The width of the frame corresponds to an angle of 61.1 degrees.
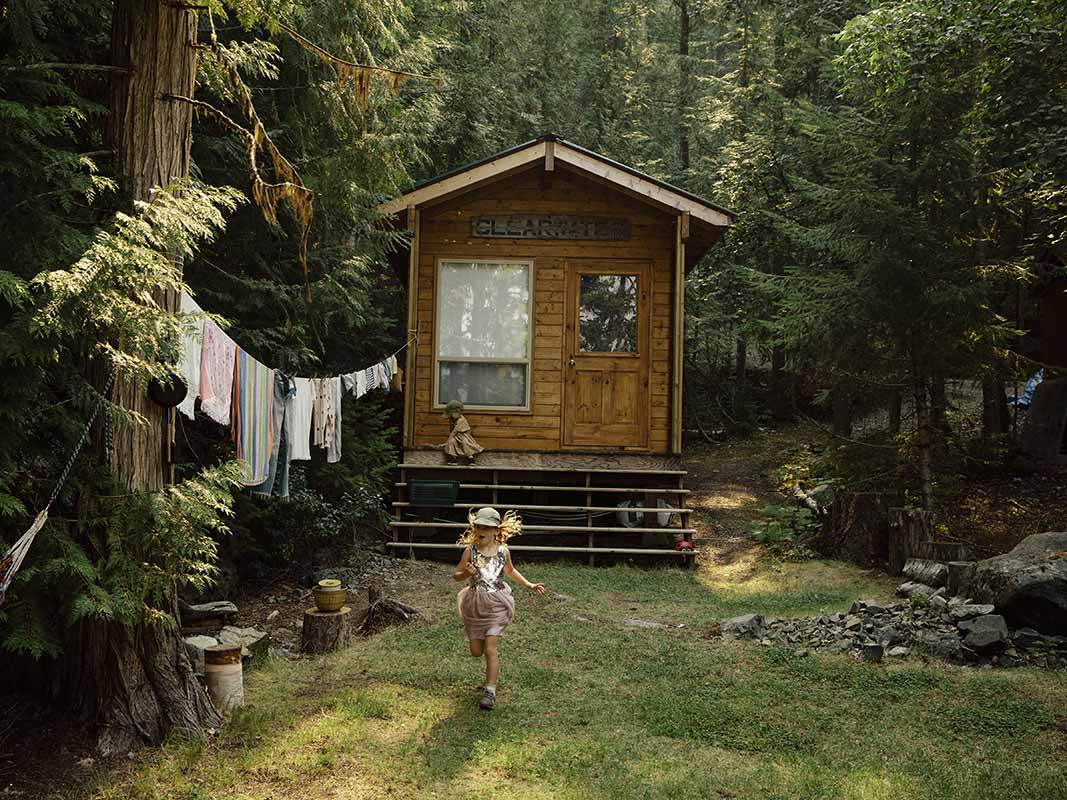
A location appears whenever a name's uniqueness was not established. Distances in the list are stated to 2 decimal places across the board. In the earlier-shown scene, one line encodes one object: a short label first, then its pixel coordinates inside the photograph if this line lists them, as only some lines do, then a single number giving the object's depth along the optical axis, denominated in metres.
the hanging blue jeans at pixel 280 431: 6.76
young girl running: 5.55
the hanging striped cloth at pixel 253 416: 5.99
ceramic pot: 6.85
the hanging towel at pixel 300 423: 7.11
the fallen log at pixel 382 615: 7.50
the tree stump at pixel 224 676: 5.15
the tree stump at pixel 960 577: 7.53
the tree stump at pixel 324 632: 6.75
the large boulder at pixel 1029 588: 6.48
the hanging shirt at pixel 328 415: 7.88
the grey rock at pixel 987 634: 6.38
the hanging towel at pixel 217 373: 5.30
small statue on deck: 11.38
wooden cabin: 11.66
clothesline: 5.20
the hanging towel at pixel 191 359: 4.93
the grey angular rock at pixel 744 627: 7.29
